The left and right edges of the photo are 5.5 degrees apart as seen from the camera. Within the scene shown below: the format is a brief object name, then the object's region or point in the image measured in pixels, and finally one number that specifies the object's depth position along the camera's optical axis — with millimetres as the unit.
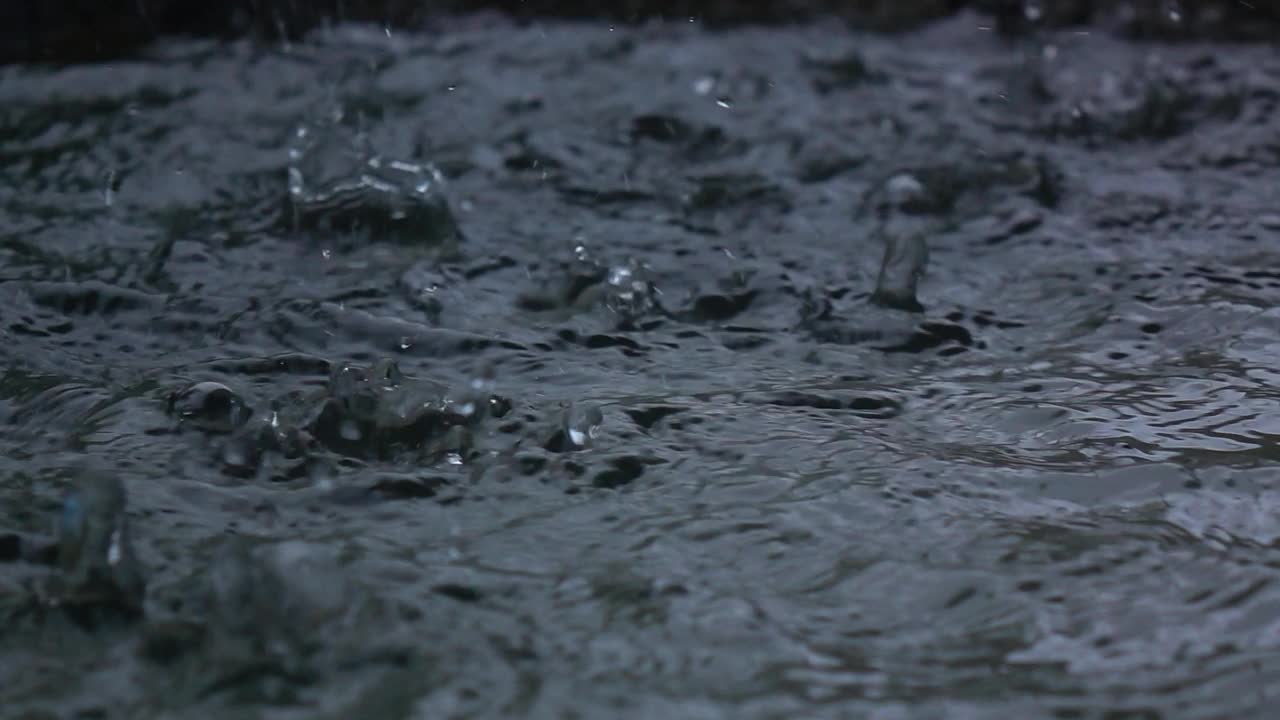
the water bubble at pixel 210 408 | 2237
